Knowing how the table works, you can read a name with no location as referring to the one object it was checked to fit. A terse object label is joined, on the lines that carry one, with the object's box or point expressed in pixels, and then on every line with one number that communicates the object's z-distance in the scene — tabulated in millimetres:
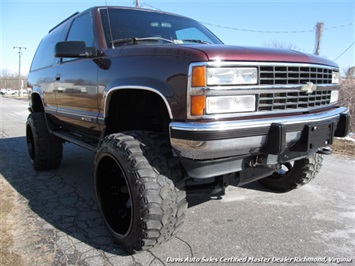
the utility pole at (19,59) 65412
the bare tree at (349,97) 10891
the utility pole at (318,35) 19458
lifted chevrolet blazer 2191
